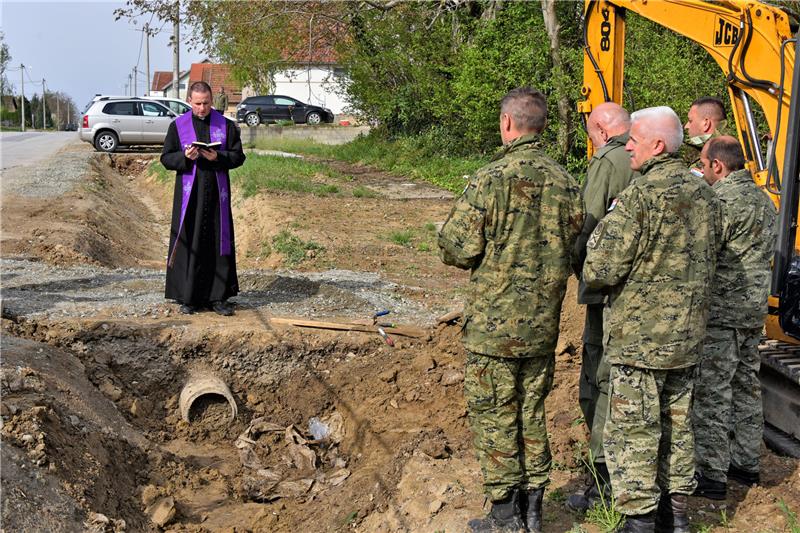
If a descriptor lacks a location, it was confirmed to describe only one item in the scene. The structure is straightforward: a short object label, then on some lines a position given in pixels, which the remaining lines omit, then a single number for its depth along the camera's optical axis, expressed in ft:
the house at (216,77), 209.67
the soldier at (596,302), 15.11
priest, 26.35
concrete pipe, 24.09
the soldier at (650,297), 13.39
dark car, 124.36
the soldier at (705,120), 18.02
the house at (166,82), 274.05
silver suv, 85.66
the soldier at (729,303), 16.15
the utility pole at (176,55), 96.22
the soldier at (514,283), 13.76
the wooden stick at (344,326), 27.22
